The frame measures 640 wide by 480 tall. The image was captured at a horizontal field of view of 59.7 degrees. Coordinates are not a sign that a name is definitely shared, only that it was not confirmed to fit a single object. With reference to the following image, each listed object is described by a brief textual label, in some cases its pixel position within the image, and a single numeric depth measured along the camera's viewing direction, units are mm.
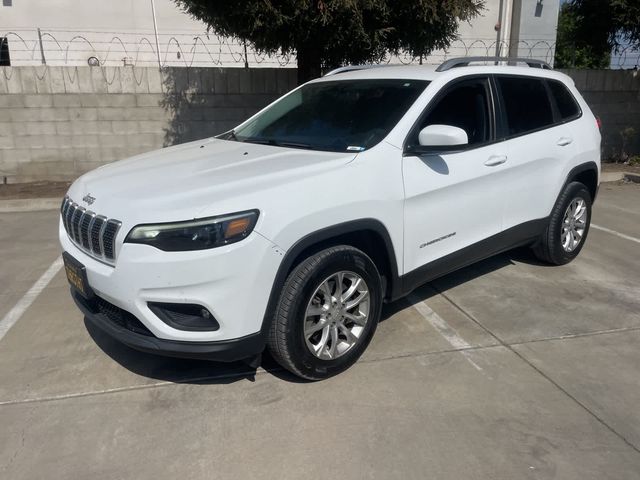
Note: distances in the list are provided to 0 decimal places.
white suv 2812
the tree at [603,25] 9719
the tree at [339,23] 6594
